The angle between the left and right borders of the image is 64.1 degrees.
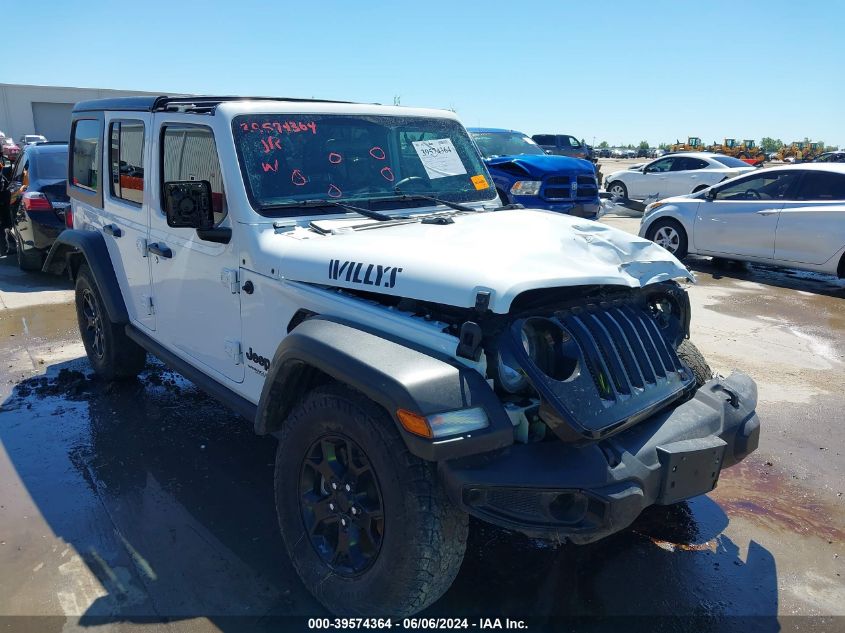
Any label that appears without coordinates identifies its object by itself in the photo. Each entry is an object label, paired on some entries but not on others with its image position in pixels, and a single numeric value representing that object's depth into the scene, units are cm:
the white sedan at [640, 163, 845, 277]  849
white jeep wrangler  227
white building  4250
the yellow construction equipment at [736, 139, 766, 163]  4575
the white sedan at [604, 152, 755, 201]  1580
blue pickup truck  935
